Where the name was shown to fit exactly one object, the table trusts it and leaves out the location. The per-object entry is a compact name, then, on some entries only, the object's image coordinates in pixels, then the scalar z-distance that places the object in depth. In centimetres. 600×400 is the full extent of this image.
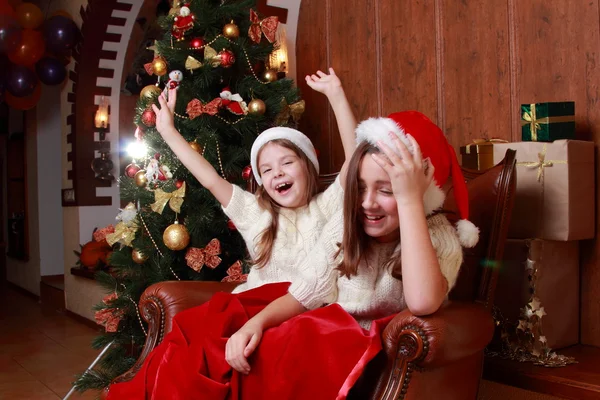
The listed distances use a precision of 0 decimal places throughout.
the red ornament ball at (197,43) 264
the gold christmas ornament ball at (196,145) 259
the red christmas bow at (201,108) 255
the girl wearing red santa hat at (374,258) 133
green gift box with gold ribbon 199
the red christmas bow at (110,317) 270
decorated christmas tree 260
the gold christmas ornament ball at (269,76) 277
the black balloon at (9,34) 453
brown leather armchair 134
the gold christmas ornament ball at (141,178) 272
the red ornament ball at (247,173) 259
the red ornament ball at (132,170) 282
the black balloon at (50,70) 465
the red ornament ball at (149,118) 265
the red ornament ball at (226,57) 259
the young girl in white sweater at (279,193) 200
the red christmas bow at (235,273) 248
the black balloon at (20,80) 480
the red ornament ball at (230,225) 261
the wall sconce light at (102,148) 459
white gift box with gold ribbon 194
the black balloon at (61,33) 447
